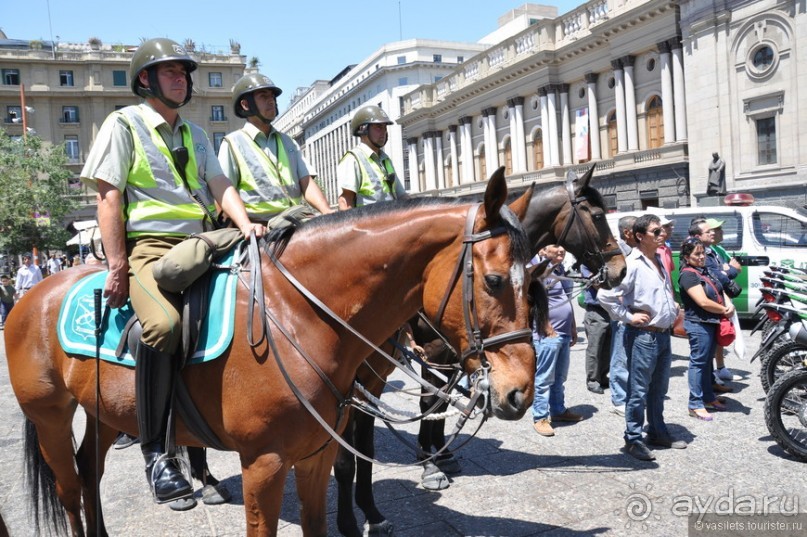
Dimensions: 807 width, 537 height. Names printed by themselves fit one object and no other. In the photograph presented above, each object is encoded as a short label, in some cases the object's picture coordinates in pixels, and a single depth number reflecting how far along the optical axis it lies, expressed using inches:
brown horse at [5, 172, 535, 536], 98.7
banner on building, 1561.3
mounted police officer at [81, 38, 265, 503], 115.1
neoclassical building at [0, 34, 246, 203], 2399.1
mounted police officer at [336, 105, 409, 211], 209.8
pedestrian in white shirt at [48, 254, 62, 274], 1292.3
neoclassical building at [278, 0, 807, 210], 1045.2
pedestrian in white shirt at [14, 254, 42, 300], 757.9
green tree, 1198.9
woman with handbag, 262.7
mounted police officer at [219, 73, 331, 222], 172.4
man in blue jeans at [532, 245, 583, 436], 248.2
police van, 494.3
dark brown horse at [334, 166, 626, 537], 205.5
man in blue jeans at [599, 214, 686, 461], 218.2
